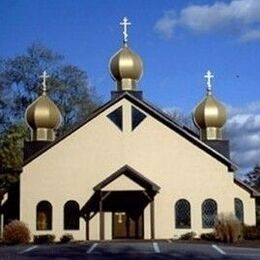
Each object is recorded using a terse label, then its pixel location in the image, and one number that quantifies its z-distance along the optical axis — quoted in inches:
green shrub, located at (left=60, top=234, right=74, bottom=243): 1239.7
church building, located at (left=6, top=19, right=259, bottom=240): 1306.6
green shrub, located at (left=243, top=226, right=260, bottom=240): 1232.7
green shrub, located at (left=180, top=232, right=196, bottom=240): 1265.3
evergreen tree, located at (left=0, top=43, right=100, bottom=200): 2036.2
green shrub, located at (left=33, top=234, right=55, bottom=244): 1256.8
